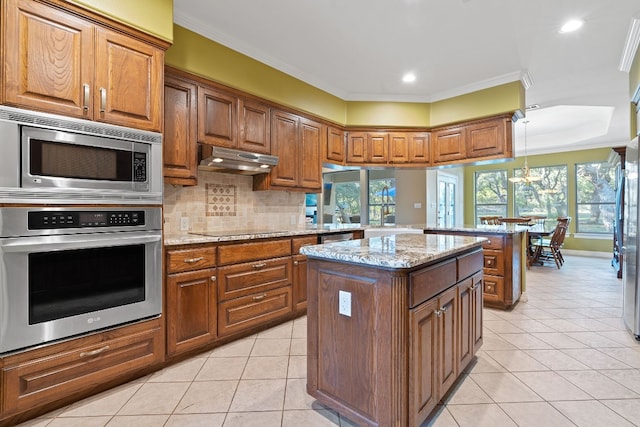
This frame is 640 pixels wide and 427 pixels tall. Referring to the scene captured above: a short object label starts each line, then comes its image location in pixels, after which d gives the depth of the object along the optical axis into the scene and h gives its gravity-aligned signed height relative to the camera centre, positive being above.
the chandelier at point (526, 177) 6.59 +0.75
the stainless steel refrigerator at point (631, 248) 2.75 -0.33
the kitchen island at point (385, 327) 1.41 -0.58
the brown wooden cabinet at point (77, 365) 1.59 -0.88
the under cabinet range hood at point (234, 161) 2.65 +0.46
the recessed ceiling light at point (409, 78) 3.72 +1.64
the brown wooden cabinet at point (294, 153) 3.39 +0.68
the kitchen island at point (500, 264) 3.44 -0.58
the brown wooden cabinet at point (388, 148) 4.34 +0.90
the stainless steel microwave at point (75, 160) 1.59 +0.30
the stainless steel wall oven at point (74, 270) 1.58 -0.34
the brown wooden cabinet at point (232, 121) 2.79 +0.87
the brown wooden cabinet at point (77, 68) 1.61 +0.84
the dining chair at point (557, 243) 5.94 -0.59
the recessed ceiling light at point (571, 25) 2.65 +1.63
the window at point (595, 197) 7.29 +0.38
